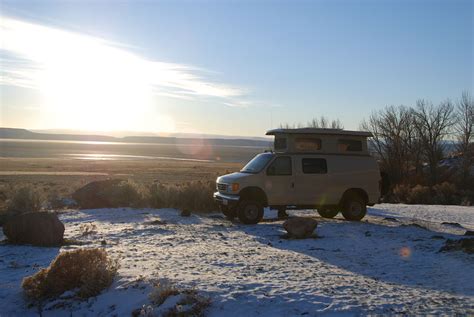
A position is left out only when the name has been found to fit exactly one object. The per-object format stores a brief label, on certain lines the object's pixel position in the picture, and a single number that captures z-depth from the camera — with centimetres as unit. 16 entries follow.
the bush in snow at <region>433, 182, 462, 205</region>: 2775
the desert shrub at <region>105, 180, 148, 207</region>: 1853
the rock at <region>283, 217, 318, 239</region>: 1237
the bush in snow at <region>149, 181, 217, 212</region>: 1836
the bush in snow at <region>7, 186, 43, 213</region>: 1694
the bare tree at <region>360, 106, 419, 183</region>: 3991
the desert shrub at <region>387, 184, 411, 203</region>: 2972
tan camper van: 1476
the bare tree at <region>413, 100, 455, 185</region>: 4071
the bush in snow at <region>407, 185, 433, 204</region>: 2802
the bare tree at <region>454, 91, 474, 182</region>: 4305
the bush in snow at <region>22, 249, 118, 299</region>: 794
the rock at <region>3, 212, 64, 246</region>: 1126
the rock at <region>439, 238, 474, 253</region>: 1032
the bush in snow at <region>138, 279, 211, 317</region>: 692
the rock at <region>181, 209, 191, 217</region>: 1614
